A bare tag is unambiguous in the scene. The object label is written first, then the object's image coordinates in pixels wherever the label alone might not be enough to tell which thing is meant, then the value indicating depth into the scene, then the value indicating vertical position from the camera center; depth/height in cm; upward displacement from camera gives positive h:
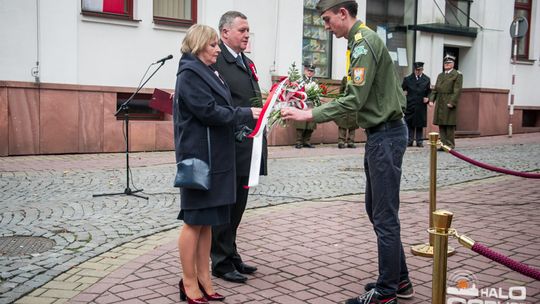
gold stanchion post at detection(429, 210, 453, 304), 270 -60
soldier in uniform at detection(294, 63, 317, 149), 1448 -37
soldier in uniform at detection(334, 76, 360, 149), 1519 -52
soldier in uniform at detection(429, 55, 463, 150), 1454 +45
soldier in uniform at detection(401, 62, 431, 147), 1578 +45
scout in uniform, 404 -1
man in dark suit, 475 +12
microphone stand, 812 -105
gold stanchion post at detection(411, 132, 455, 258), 521 -69
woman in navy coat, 407 -12
